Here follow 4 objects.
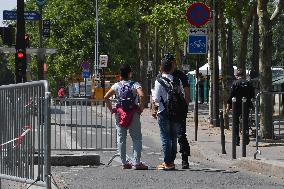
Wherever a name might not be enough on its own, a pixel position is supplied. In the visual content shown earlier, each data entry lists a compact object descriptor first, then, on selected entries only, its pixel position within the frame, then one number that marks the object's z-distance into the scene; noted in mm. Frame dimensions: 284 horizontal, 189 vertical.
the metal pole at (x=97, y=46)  72688
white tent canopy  62200
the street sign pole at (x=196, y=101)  22781
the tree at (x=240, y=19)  33469
